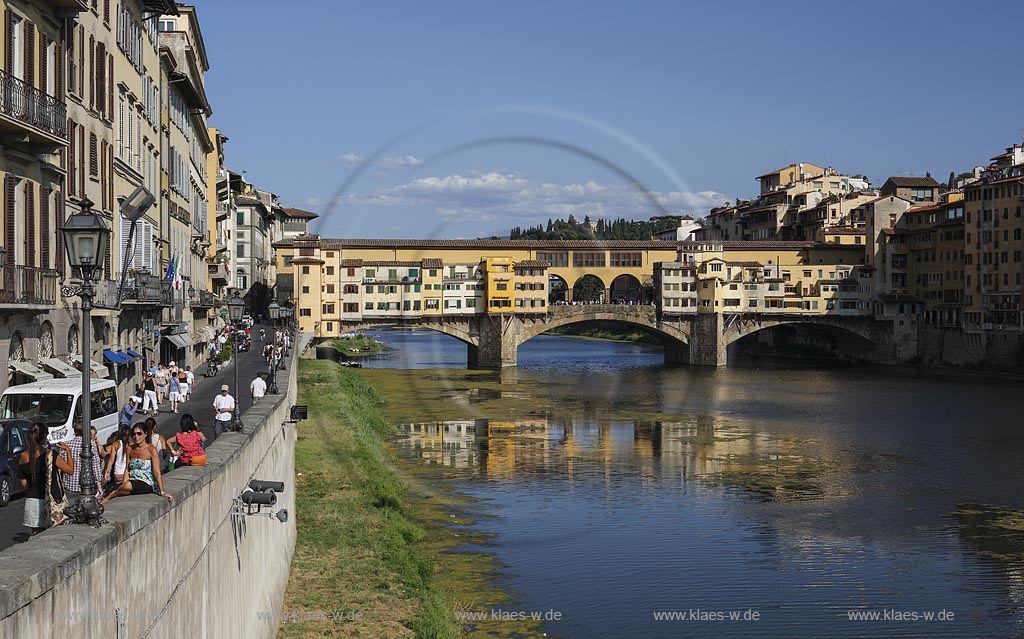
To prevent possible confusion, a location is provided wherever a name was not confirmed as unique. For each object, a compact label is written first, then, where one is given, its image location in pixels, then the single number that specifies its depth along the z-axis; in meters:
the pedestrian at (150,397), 29.50
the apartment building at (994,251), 88.62
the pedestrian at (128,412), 24.41
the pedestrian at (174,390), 31.36
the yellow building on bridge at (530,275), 96.44
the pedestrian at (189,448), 13.27
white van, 19.09
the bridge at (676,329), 99.00
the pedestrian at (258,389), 30.05
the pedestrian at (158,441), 13.35
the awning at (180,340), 43.47
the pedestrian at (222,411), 22.78
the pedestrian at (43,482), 10.81
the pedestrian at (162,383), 34.69
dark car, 15.75
